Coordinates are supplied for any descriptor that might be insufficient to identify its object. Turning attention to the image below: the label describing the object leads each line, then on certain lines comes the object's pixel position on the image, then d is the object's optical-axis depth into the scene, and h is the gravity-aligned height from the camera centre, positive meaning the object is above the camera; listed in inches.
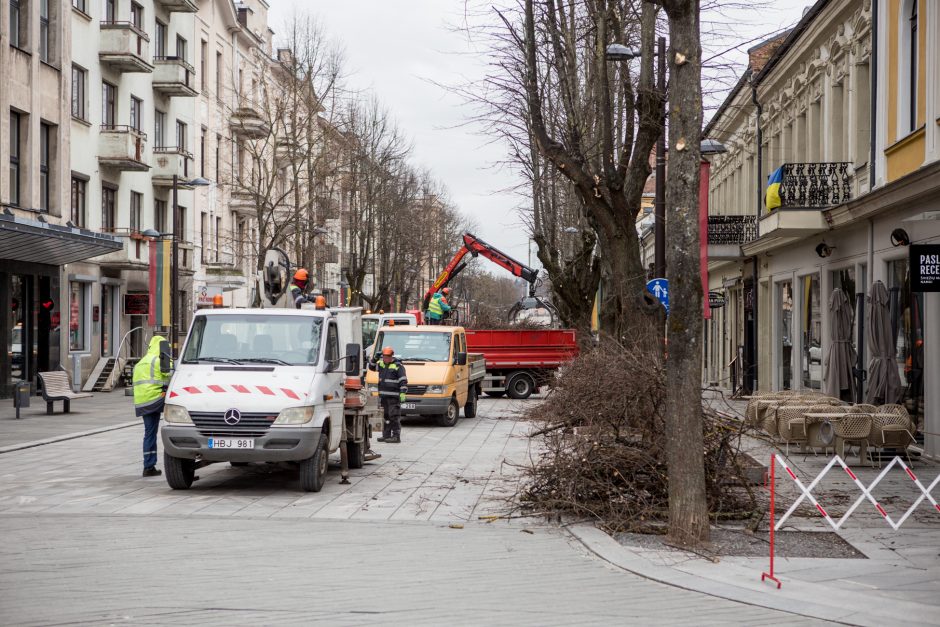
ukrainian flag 909.8 +101.5
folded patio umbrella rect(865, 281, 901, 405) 650.8 -27.5
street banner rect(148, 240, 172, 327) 1284.4 +28.9
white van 480.1 -37.6
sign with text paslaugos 486.9 +19.6
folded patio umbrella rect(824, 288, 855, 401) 748.6 -29.5
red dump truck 1253.1 -51.6
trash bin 913.5 -72.5
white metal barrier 393.1 -74.1
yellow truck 885.8 -50.8
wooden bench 964.0 -71.9
